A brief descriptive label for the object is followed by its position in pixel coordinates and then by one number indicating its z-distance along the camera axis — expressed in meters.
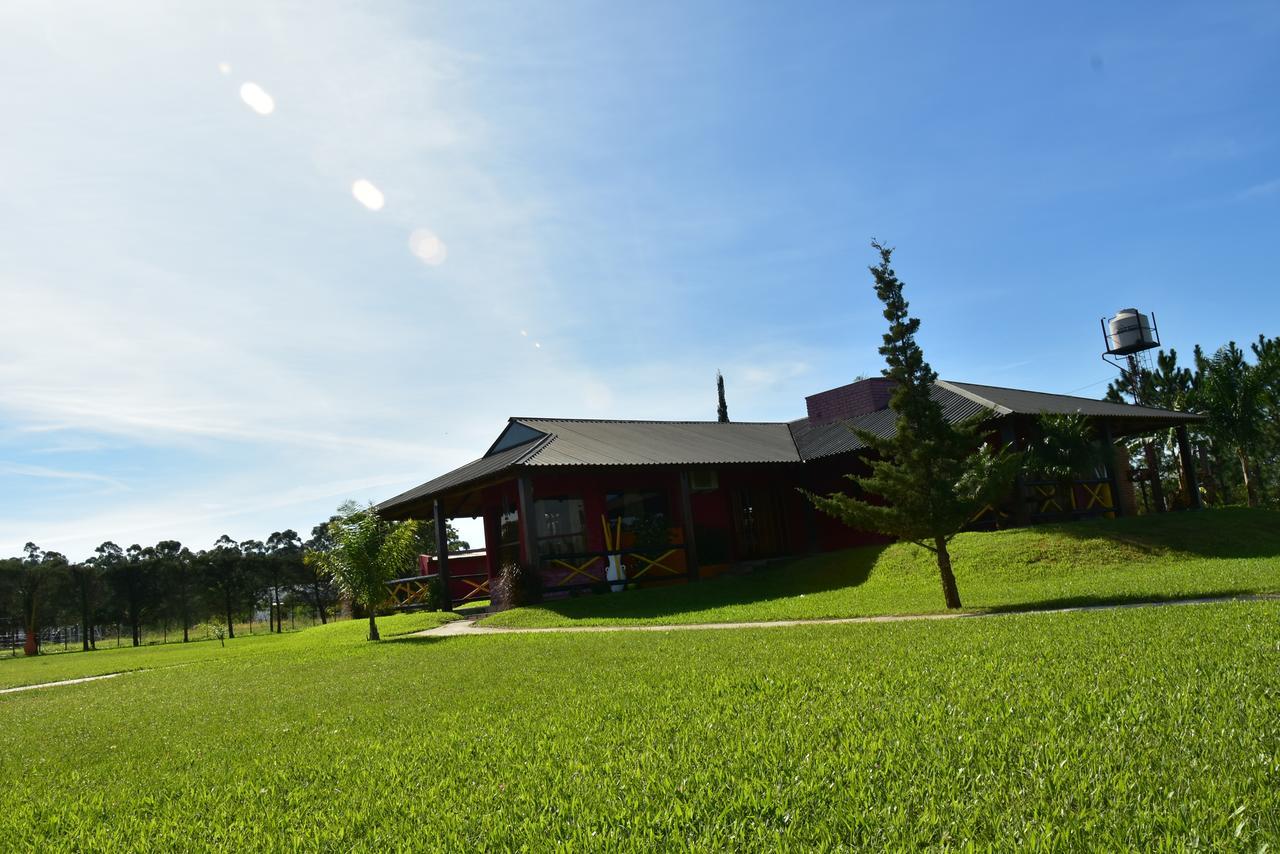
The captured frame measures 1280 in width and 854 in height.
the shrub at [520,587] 20.42
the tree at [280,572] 52.97
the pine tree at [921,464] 13.07
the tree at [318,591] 51.76
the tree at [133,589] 47.97
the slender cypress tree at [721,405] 45.78
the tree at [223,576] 50.41
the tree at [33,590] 43.19
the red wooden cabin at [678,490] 21.86
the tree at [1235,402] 28.55
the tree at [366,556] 18.22
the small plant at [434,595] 24.95
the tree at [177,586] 49.38
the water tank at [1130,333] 35.91
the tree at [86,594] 46.59
